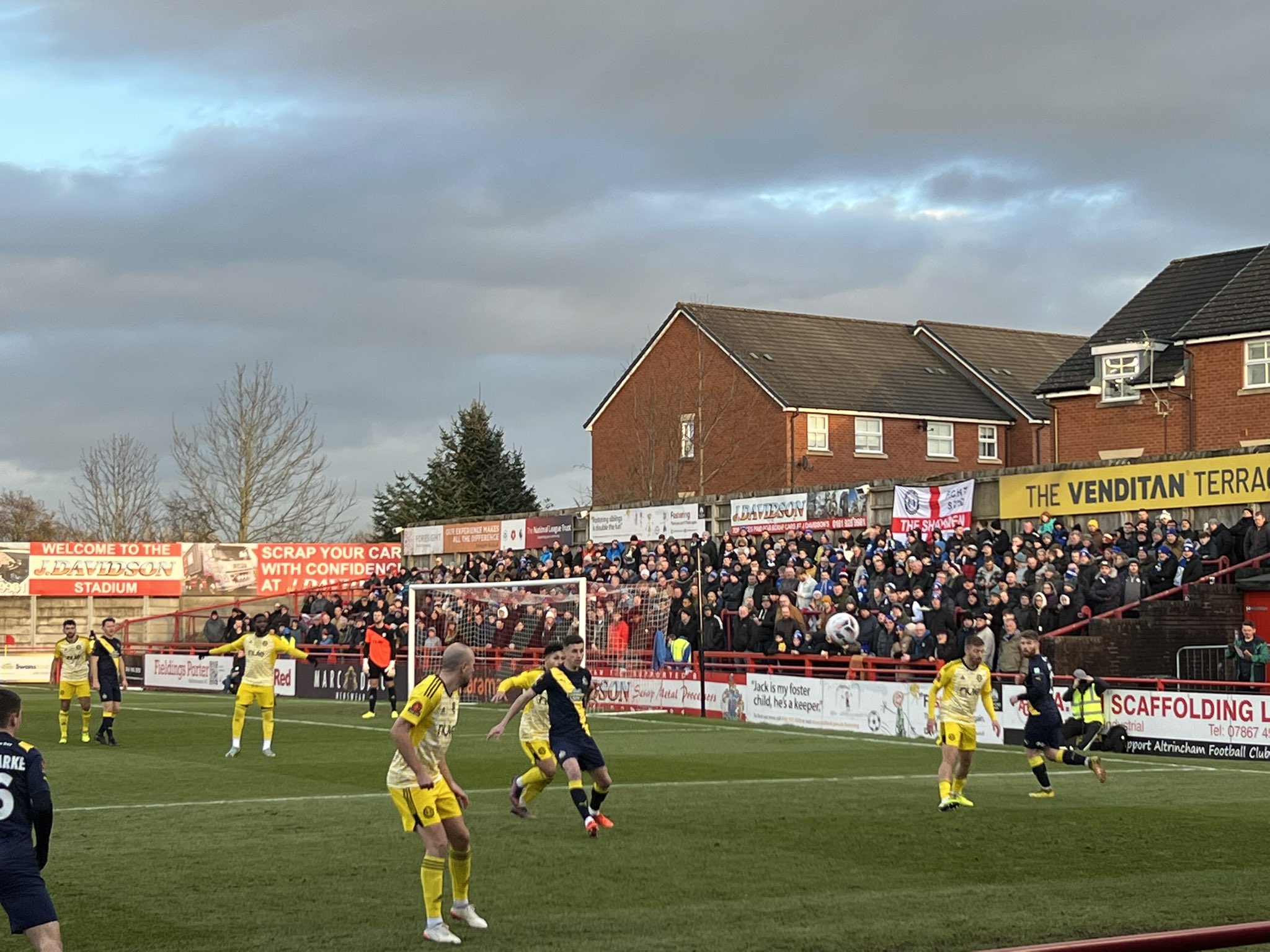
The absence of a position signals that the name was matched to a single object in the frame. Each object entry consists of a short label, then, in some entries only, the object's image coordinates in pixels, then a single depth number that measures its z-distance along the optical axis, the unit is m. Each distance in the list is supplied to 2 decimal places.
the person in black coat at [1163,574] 28.58
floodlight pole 32.12
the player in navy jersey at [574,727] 15.33
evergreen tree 69.69
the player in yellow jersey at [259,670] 24.08
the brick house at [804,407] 55.38
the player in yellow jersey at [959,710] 16.94
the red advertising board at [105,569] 58.47
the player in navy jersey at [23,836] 7.75
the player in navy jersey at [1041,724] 18.45
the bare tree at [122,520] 79.31
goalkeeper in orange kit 34.69
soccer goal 36.25
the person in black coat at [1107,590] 27.97
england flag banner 36.23
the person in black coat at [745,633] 32.91
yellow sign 31.30
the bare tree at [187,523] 73.74
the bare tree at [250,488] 70.69
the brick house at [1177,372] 41.97
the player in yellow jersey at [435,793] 10.34
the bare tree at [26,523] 89.62
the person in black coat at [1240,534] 28.94
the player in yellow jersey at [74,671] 26.20
